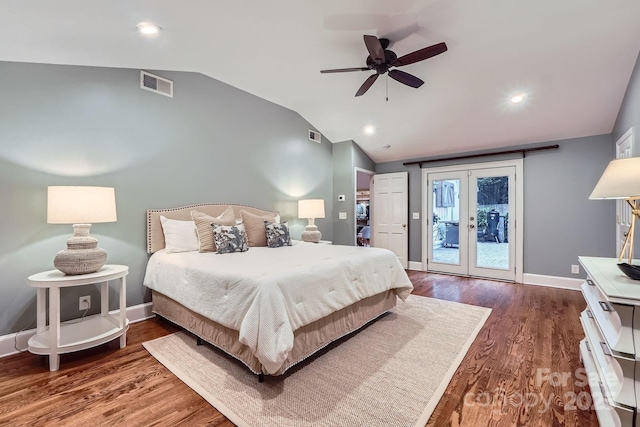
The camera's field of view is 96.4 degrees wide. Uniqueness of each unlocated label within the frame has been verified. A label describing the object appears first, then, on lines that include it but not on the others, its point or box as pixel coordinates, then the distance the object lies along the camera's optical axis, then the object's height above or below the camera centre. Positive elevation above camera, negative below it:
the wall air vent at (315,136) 5.19 +1.44
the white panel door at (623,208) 3.03 +0.11
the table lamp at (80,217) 2.22 -0.04
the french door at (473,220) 4.76 -0.09
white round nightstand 2.11 -0.97
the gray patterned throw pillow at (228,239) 3.06 -0.28
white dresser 1.24 -0.60
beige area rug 1.65 -1.15
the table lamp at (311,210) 4.59 +0.06
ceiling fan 2.40 +1.42
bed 1.81 -0.63
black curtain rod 4.38 +1.04
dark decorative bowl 1.51 -0.30
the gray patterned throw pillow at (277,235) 3.61 -0.27
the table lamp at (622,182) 1.54 +0.19
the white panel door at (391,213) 5.75 +0.04
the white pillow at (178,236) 3.12 -0.26
